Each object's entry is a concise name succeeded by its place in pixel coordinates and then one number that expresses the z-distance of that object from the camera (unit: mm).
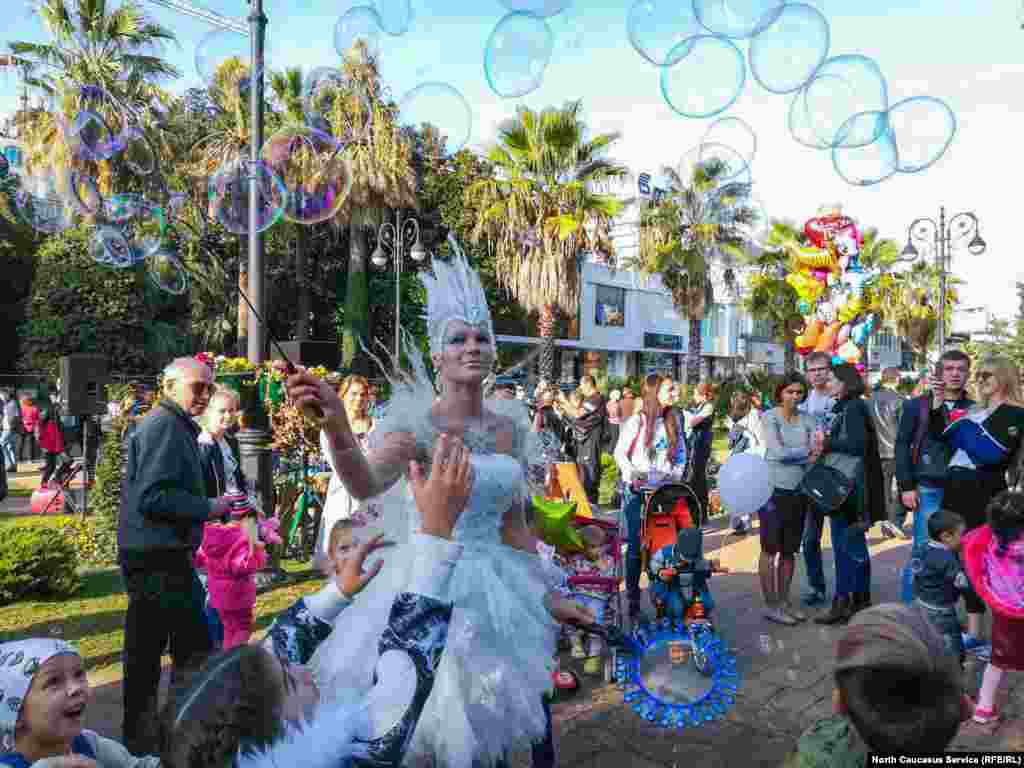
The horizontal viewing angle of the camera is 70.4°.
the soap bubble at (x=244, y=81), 6404
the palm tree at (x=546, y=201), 18219
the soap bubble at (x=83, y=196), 7305
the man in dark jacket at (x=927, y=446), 4934
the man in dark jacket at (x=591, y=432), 9648
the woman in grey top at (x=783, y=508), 5406
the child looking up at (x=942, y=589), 3988
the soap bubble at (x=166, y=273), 10016
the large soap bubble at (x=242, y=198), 6254
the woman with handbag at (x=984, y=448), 4543
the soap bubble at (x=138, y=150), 7377
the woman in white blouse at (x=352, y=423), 4473
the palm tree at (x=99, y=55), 14250
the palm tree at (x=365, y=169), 17022
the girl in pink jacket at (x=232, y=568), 4059
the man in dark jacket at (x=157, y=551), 3021
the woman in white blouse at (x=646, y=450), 5938
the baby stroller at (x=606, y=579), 4723
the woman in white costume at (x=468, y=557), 2010
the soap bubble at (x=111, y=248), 7344
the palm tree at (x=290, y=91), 18719
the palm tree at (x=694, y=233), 22172
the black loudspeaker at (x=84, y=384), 8742
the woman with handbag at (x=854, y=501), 5297
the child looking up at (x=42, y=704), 1877
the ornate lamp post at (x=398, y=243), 15930
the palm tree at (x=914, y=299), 31500
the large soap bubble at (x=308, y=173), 6156
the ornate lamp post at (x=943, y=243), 16500
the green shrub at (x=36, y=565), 6008
